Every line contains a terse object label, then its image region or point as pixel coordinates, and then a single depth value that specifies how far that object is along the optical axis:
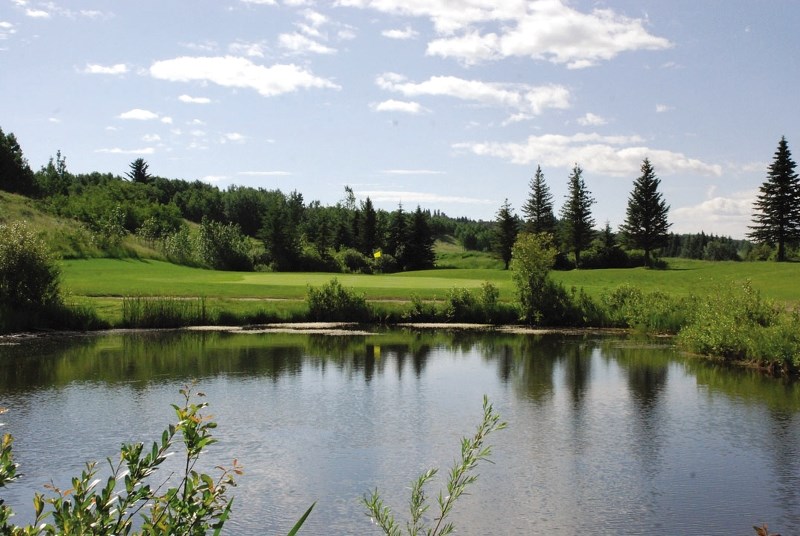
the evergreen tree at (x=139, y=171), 151.88
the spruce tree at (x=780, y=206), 69.31
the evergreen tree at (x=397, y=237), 90.69
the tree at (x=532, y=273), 36.81
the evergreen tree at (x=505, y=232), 88.31
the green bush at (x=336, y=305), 37.94
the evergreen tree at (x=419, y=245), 90.25
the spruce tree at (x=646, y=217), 81.44
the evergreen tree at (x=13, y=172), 93.38
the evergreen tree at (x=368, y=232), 91.62
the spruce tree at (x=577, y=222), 84.75
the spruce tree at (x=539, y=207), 89.94
